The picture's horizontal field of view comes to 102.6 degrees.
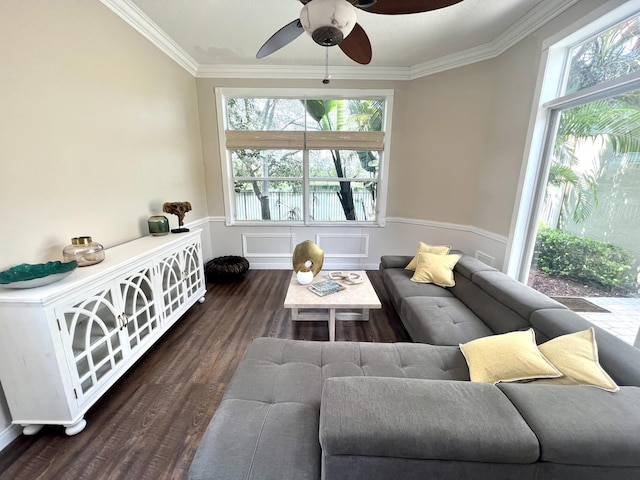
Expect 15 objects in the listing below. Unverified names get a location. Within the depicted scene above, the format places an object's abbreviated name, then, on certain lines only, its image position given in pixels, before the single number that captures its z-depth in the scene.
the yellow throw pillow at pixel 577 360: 1.03
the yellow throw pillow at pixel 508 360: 1.17
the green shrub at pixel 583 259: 1.75
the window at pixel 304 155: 3.68
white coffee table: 2.09
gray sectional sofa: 0.79
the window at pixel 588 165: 1.69
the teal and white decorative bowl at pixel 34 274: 1.26
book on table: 2.24
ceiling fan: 1.17
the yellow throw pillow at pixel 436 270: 2.52
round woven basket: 3.50
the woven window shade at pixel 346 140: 3.68
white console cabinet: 1.28
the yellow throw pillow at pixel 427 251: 2.80
